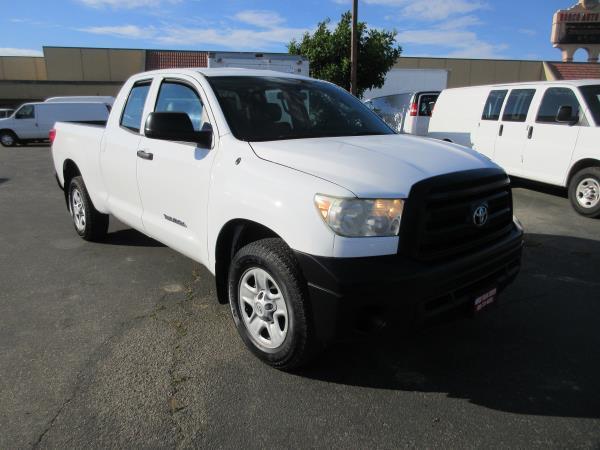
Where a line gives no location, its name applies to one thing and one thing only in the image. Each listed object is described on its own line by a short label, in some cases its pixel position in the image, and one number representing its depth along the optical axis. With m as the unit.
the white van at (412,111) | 12.25
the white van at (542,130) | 6.77
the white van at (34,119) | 19.75
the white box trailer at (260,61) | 10.71
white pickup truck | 2.38
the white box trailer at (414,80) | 24.59
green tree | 17.00
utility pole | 14.45
